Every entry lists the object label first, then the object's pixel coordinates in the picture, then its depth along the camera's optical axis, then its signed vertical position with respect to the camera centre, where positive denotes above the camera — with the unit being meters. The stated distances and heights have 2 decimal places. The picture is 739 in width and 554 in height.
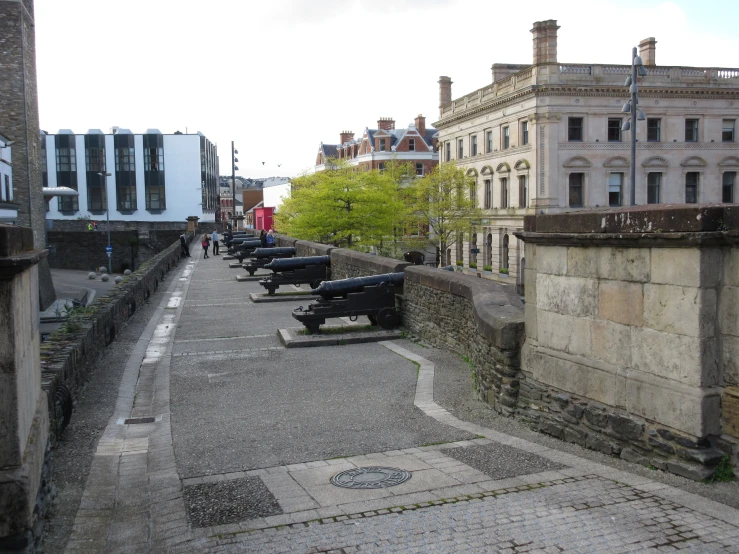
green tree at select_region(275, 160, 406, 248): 36.66 +0.77
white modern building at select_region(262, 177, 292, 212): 75.14 +3.88
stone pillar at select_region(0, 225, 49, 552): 4.29 -1.15
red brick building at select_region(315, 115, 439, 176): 71.50 +8.30
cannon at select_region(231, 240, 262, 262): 32.91 -0.89
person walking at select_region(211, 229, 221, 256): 43.09 -1.08
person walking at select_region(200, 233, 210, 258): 40.19 -0.77
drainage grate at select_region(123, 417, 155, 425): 8.40 -2.25
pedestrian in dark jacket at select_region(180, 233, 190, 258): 41.62 -1.08
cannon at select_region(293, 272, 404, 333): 13.91 -1.47
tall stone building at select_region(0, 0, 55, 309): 36.31 +6.70
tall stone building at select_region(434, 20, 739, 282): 43.53 +5.66
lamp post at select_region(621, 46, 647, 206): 20.08 +3.63
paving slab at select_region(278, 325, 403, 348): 13.27 -2.06
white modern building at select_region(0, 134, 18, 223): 34.00 +2.32
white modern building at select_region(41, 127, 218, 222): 79.94 +6.42
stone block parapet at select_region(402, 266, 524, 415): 8.23 -1.41
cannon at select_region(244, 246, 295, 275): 25.61 -0.97
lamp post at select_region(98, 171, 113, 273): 57.59 -2.19
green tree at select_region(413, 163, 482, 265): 47.94 +1.57
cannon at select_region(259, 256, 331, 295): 20.08 -1.26
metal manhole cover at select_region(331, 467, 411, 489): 5.96 -2.15
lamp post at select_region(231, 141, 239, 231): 50.92 +5.05
